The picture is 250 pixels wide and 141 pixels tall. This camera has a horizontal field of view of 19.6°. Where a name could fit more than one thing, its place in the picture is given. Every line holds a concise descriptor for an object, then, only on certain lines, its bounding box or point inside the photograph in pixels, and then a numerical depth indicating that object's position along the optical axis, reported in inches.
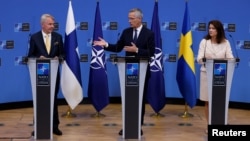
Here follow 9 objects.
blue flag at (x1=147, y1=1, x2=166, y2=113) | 496.7
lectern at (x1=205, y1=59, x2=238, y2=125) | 372.1
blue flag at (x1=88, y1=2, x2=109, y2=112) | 490.2
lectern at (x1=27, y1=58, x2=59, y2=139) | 364.6
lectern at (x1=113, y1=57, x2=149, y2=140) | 368.7
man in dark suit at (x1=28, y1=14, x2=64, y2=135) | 384.8
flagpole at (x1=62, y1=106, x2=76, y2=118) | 492.7
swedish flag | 492.7
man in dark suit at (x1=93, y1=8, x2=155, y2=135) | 383.5
